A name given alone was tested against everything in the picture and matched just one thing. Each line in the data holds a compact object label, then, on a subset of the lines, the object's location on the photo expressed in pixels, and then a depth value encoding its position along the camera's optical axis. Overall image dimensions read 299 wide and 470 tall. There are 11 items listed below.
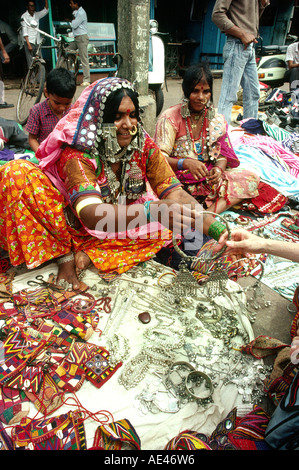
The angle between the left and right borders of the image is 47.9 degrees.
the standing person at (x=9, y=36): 8.34
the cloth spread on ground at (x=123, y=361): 1.65
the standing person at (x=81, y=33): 7.44
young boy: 3.17
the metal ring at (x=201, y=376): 1.73
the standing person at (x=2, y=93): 6.61
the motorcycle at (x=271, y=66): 8.53
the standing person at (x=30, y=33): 7.36
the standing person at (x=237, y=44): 4.39
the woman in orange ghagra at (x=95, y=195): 2.13
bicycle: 5.87
